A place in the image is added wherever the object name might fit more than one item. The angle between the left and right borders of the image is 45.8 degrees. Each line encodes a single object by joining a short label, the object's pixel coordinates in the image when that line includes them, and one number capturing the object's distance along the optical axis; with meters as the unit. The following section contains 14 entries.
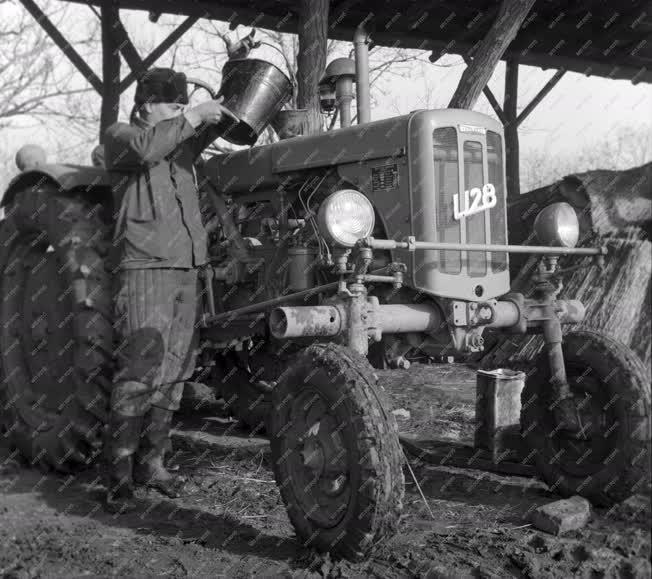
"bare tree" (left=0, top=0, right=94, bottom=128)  18.69
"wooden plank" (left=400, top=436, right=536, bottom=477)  3.90
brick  2.97
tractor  2.78
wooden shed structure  6.30
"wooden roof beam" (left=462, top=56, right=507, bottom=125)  9.95
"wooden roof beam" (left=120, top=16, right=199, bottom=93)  7.72
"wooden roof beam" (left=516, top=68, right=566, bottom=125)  10.29
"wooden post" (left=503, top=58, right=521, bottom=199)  10.34
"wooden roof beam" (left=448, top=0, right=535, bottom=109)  6.00
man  3.59
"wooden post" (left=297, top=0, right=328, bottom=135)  6.30
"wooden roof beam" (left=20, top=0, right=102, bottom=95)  7.33
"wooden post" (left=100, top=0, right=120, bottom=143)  7.61
